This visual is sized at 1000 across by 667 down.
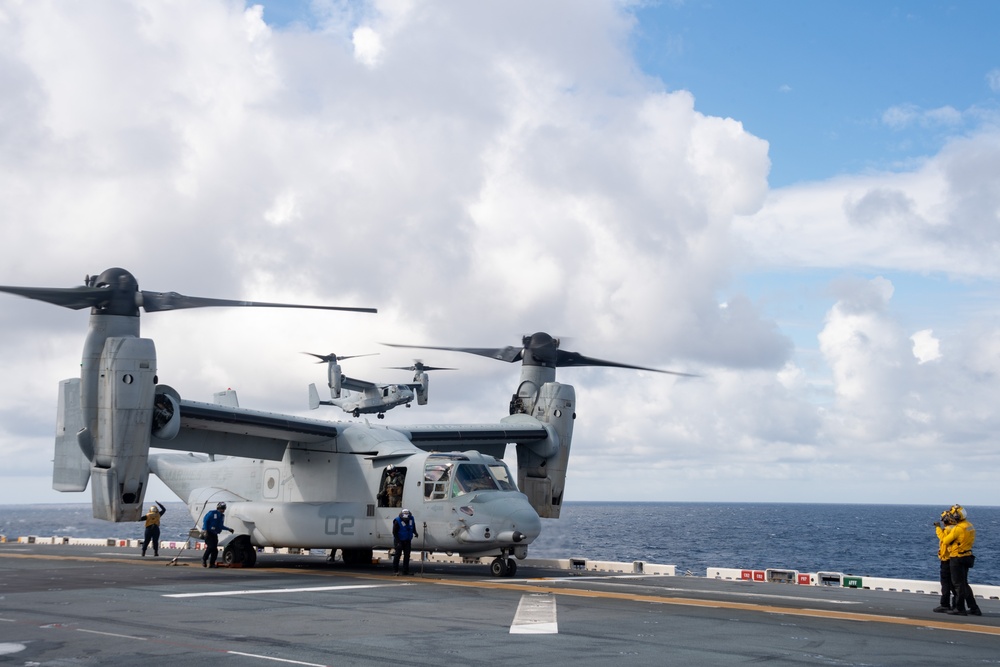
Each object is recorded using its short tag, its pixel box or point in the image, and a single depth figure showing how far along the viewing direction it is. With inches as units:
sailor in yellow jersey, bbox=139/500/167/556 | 1190.9
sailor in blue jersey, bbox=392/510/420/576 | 863.1
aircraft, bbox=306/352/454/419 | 2390.5
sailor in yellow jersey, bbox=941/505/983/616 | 609.0
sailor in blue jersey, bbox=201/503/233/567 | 950.4
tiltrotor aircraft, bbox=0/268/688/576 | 824.3
